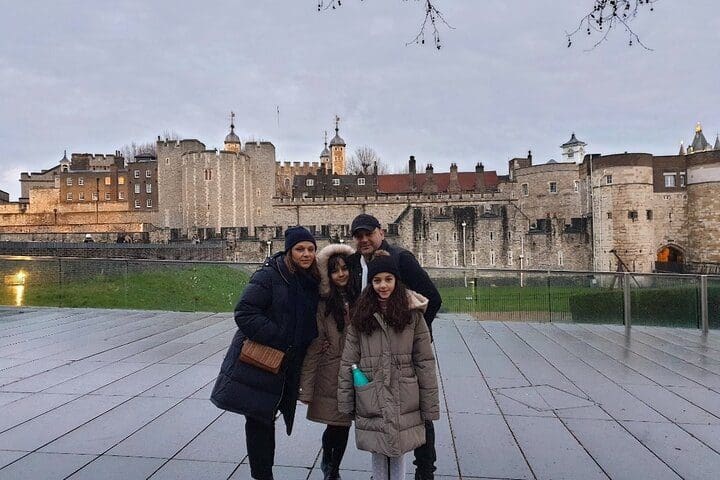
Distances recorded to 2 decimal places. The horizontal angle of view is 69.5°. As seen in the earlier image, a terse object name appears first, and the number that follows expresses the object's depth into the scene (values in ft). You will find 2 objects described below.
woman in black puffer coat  10.00
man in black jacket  10.52
